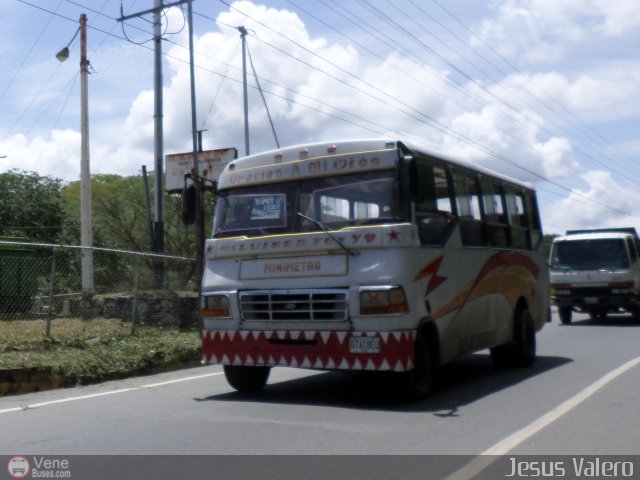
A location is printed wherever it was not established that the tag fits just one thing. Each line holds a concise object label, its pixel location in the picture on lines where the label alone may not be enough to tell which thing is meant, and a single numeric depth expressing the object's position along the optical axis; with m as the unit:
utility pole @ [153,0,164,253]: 21.57
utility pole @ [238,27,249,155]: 32.98
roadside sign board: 23.62
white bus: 8.59
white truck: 21.73
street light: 22.12
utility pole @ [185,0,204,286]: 20.36
